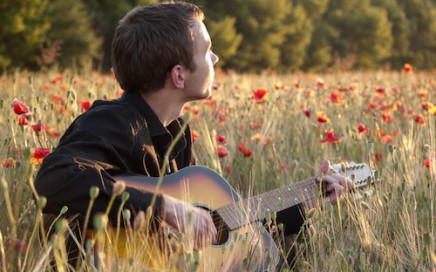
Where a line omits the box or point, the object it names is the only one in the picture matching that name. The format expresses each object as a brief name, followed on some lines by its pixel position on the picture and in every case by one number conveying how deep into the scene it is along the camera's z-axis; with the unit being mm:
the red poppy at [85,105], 3118
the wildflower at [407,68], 5509
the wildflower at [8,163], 2316
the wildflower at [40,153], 2398
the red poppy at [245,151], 3056
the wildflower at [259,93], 3758
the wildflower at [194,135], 3102
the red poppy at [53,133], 2938
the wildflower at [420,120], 3375
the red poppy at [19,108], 2479
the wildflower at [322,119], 3274
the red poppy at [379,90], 4660
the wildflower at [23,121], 2533
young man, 2086
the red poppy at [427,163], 2649
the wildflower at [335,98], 3857
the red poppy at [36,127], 2509
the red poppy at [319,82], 4789
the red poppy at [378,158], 3106
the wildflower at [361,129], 3154
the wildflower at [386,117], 3764
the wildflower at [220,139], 3085
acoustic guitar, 1892
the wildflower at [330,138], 3029
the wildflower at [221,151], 2896
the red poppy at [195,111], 3812
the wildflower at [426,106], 3514
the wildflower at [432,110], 3370
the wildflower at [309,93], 4874
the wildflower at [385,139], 3335
